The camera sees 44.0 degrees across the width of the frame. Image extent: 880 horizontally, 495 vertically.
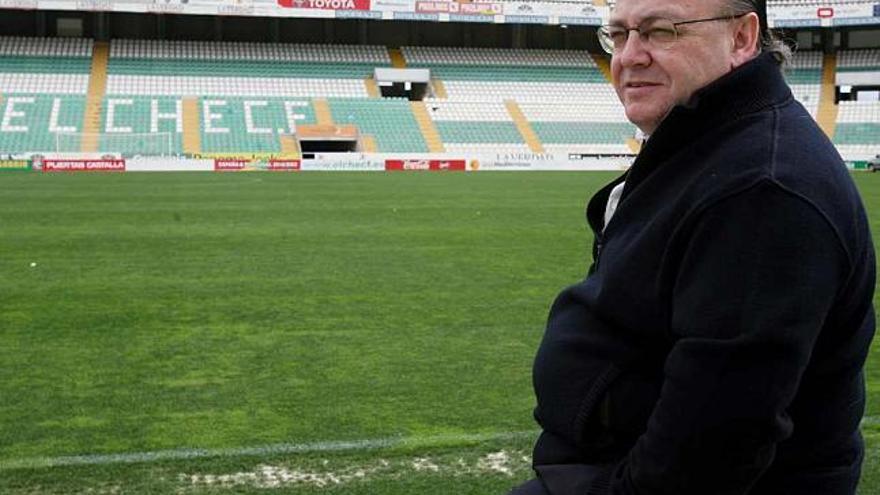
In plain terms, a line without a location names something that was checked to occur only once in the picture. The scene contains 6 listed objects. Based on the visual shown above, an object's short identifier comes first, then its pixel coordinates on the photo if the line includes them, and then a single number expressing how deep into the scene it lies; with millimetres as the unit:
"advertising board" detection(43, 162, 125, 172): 31766
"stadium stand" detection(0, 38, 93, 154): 36344
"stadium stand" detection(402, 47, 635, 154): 41000
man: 1494
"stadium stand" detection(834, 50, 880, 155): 41188
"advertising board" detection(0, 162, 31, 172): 31947
